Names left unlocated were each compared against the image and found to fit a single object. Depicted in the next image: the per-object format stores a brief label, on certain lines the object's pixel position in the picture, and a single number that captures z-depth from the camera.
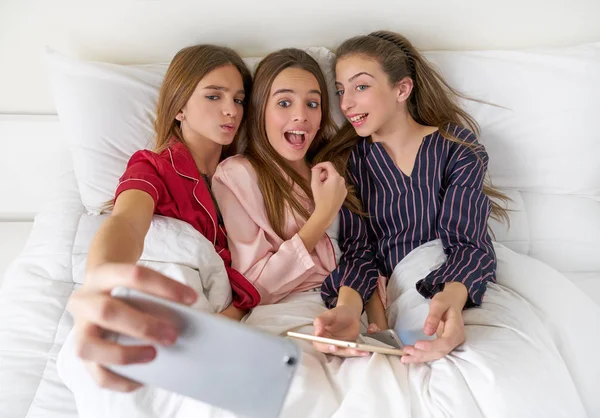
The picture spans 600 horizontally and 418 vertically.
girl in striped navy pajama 1.24
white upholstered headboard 1.44
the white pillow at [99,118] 1.36
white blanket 0.90
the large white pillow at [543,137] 1.42
